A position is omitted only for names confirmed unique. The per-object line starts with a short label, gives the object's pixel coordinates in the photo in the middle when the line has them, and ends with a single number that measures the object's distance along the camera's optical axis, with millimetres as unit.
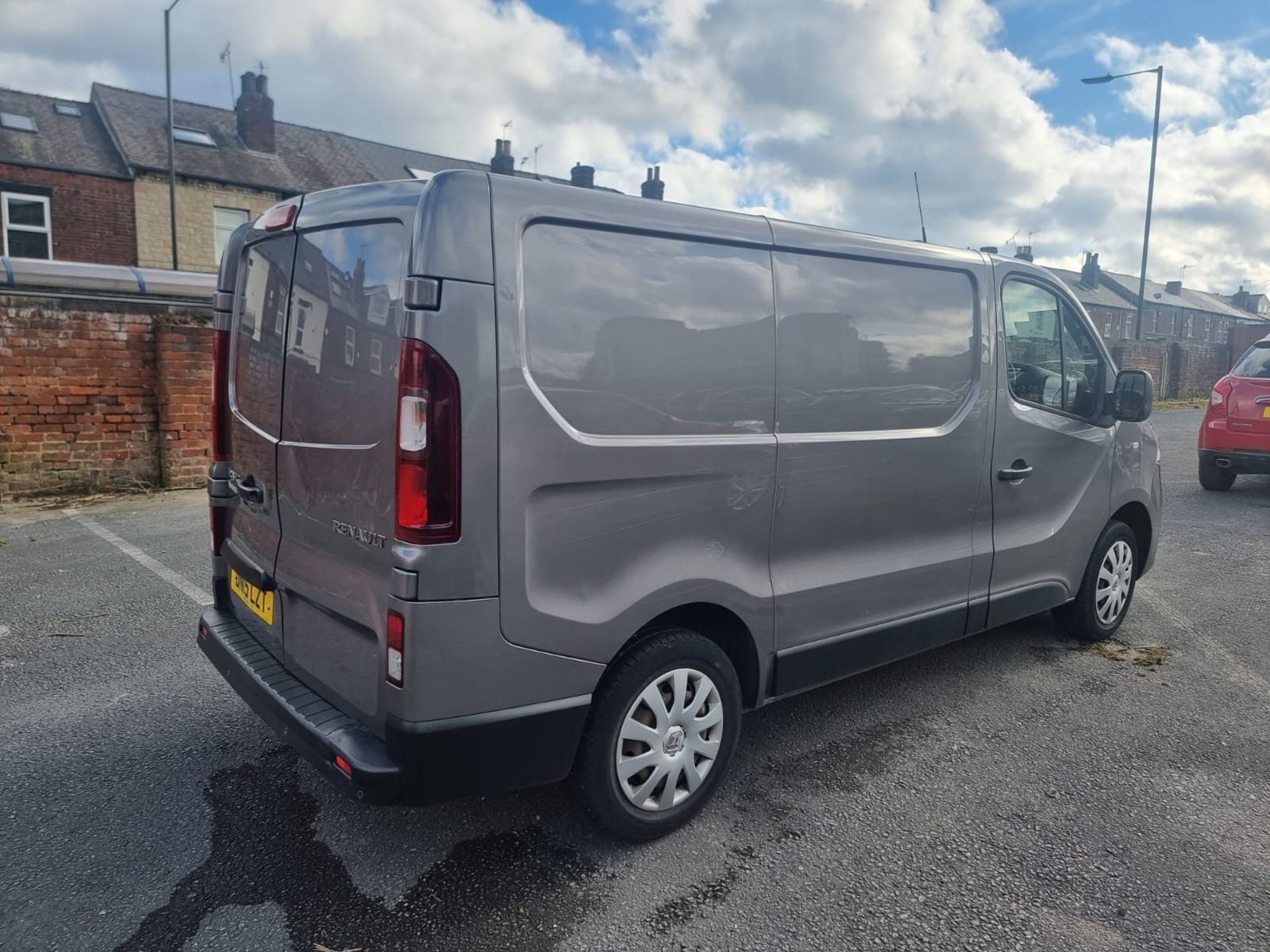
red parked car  8852
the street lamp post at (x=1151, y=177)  19422
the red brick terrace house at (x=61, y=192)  21844
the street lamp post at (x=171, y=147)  17786
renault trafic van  2201
